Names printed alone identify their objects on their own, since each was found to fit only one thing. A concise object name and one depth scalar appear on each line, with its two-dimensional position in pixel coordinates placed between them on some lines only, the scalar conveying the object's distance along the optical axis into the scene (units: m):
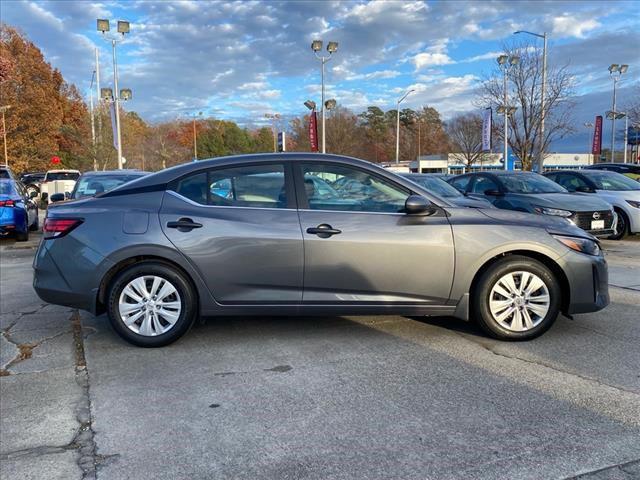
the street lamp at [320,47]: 32.72
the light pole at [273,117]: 59.95
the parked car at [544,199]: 9.40
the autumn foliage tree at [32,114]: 39.34
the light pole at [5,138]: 35.54
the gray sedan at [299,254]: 4.42
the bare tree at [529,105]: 23.23
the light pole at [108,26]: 27.83
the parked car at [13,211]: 11.45
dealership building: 58.06
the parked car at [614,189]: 11.16
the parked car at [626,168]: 16.42
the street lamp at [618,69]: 35.66
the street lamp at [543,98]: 22.38
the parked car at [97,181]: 9.80
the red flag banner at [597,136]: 38.95
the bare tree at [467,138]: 54.19
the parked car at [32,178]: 33.22
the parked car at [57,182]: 24.50
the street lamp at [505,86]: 23.23
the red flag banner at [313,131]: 36.53
